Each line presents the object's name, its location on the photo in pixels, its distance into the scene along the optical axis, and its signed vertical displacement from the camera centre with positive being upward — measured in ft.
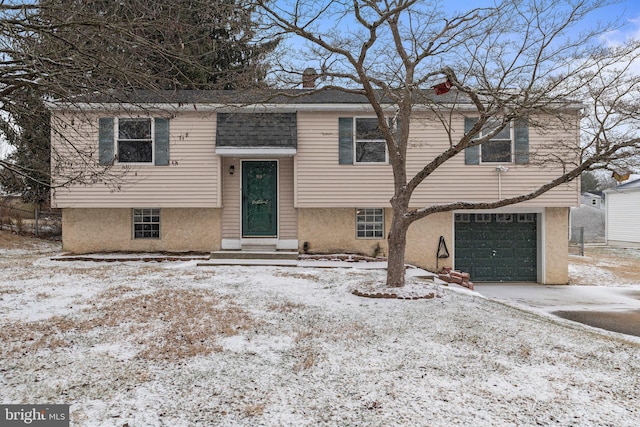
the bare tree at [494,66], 19.93 +7.48
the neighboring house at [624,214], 71.96 -0.33
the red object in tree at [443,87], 20.68 +6.26
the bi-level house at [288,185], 36.63 +2.46
